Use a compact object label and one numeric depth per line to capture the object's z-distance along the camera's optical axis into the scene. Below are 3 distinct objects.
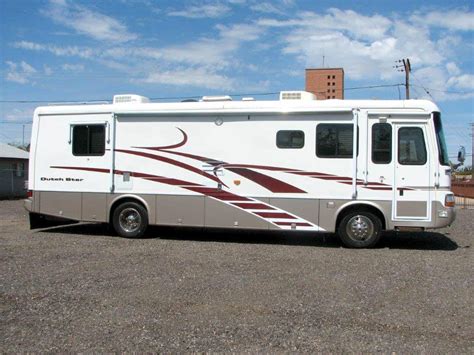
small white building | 27.86
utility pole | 32.84
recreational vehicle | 9.94
